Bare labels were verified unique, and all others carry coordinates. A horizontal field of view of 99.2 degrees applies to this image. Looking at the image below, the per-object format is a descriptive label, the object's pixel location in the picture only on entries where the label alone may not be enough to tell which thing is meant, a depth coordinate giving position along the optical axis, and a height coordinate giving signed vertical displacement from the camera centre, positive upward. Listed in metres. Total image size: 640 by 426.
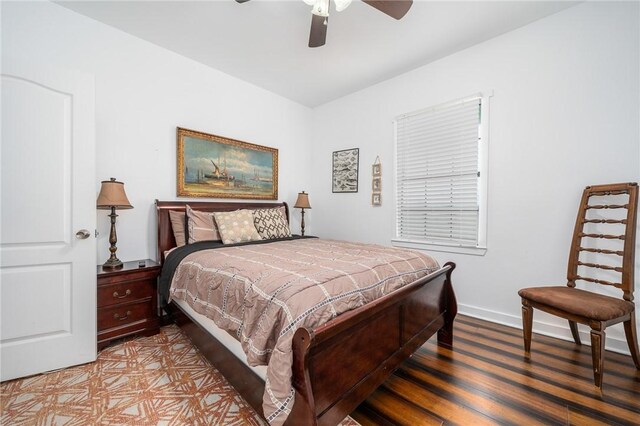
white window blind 2.98 +0.44
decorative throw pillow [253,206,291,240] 3.26 -0.17
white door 1.85 -0.09
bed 1.12 -0.77
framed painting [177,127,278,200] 3.19 +0.55
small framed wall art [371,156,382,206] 3.79 +0.40
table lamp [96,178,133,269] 2.32 +0.06
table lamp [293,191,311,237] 4.11 +0.14
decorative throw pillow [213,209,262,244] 2.88 -0.19
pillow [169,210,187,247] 2.88 -0.18
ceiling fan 1.86 +1.43
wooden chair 1.75 -0.54
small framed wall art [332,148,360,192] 4.09 +0.62
